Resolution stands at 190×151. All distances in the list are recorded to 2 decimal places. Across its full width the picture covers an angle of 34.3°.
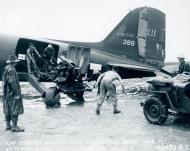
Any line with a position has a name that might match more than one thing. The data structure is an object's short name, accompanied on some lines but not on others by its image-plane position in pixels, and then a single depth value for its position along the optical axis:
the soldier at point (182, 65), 11.12
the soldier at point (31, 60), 11.82
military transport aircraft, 14.45
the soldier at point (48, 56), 12.70
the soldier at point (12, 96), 6.70
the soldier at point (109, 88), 8.95
